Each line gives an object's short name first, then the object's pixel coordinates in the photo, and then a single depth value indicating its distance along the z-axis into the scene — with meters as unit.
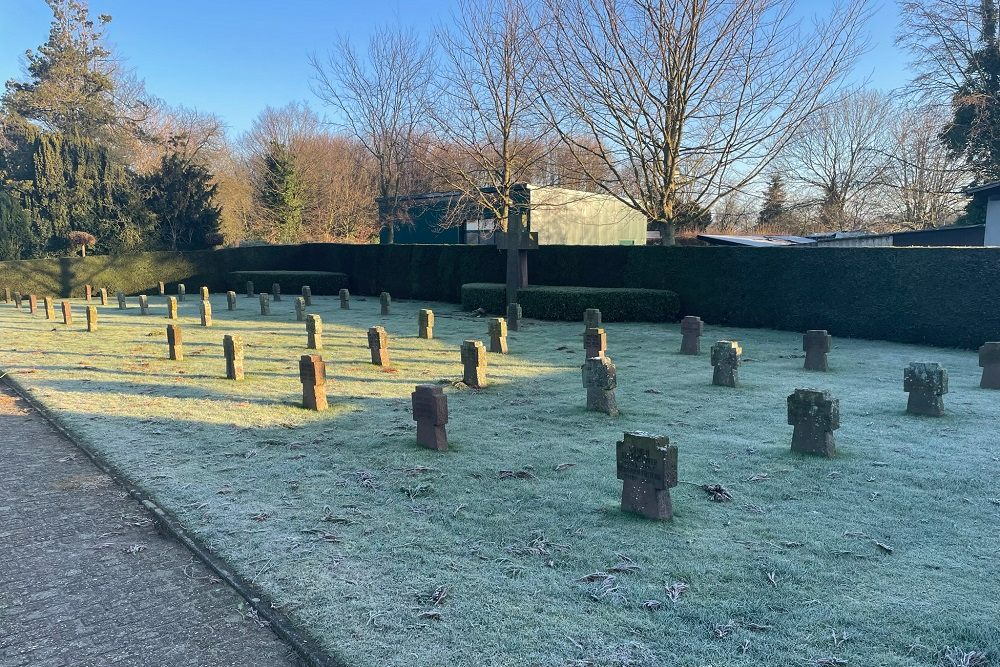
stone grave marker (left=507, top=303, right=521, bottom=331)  14.92
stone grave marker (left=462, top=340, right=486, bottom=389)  8.52
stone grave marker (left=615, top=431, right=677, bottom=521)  4.10
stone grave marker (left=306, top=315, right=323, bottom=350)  12.19
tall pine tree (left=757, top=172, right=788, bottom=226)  42.91
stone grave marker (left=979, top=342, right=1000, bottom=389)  8.01
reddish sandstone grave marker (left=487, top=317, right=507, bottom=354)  11.41
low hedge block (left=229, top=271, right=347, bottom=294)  27.47
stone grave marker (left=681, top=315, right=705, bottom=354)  11.09
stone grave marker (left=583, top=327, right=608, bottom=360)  9.75
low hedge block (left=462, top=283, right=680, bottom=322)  16.66
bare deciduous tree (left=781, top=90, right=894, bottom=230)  37.62
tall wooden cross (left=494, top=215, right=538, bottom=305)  16.59
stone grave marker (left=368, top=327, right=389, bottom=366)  10.20
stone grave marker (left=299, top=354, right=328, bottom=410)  7.24
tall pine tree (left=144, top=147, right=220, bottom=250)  31.64
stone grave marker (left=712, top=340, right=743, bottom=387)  8.22
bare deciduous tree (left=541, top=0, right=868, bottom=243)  17.41
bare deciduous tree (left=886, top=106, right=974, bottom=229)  31.47
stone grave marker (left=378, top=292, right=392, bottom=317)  18.91
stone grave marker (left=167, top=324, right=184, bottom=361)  10.95
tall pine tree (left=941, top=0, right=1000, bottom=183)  22.23
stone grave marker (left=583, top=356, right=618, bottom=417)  6.84
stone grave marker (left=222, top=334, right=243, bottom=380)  9.10
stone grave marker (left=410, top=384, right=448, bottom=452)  5.69
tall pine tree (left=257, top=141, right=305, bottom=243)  36.06
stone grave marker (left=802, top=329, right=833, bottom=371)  9.62
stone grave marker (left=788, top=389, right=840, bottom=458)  5.32
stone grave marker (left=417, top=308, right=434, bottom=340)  13.63
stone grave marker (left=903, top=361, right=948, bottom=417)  6.51
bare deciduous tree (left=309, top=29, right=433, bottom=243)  29.45
